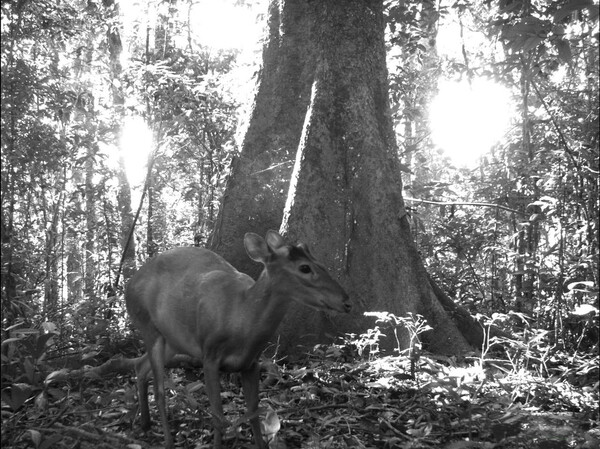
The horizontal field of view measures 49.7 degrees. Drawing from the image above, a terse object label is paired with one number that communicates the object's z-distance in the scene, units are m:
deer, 3.86
